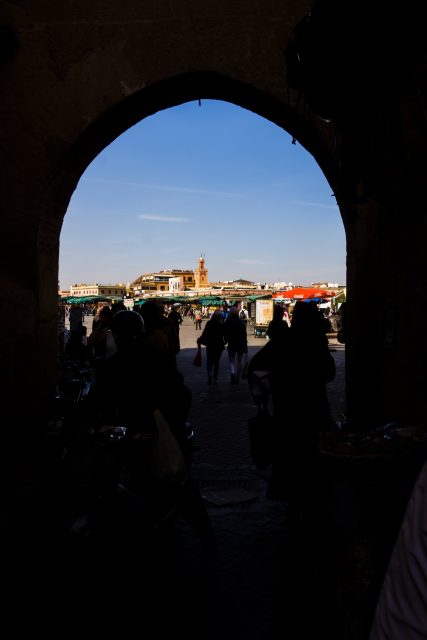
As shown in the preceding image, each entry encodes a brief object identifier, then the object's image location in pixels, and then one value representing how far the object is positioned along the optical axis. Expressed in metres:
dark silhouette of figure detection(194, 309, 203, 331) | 31.30
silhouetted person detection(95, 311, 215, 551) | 3.28
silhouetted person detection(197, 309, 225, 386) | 11.46
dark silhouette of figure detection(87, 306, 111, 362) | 7.95
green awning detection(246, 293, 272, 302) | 32.69
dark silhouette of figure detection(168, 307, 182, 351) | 13.79
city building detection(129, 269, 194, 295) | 133.75
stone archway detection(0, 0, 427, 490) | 5.03
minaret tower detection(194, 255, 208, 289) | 127.06
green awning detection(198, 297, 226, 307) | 45.59
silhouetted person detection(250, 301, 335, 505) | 3.86
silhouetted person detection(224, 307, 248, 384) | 11.59
